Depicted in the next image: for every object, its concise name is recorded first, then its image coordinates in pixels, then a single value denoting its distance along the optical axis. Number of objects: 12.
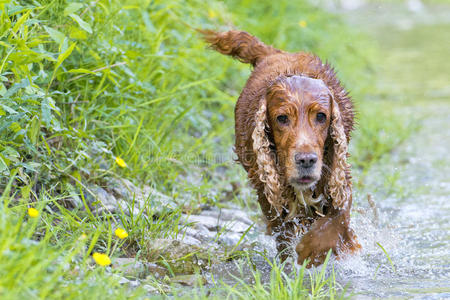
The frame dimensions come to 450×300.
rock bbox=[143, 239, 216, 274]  6.67
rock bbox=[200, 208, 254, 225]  8.57
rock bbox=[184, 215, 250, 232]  8.03
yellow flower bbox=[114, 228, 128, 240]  6.14
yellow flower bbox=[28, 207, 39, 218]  5.09
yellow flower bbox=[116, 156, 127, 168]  7.33
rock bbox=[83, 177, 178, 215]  7.43
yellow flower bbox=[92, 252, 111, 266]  5.29
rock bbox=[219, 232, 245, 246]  7.72
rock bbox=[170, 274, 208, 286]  6.31
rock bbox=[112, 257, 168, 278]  6.22
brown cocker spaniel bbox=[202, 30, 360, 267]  6.68
